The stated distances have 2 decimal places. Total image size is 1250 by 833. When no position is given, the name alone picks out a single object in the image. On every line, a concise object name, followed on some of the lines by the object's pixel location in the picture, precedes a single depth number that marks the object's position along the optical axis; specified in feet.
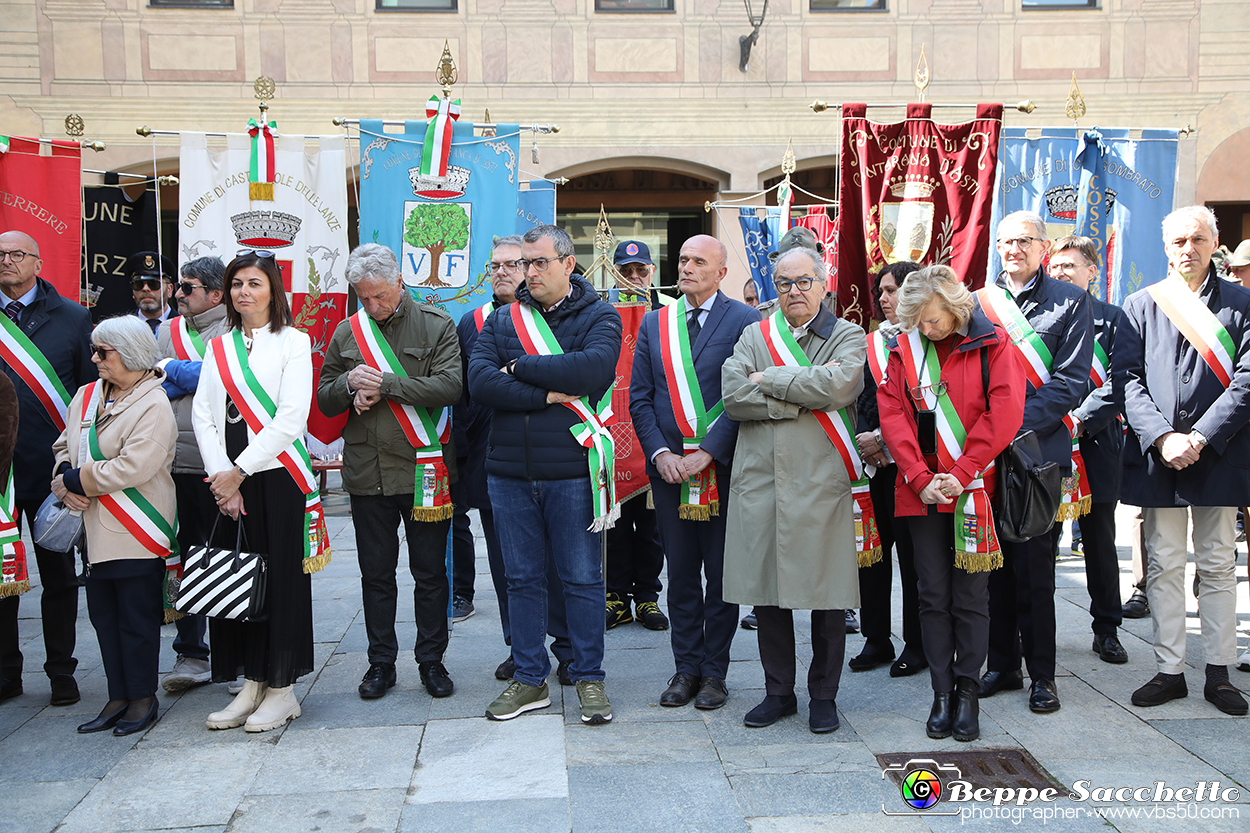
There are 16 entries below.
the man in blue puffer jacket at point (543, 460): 13.64
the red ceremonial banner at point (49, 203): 19.57
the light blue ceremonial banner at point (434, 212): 19.90
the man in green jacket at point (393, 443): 14.48
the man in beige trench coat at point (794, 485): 12.79
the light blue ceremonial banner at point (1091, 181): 22.91
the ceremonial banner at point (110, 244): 24.47
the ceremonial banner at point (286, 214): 20.49
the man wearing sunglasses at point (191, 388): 15.29
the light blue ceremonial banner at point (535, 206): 28.02
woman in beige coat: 13.57
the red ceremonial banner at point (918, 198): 19.03
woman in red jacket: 12.49
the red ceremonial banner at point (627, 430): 18.62
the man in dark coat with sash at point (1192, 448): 13.55
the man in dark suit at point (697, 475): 14.19
